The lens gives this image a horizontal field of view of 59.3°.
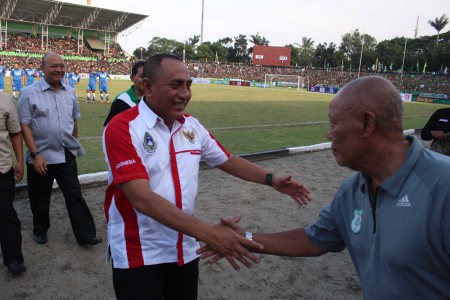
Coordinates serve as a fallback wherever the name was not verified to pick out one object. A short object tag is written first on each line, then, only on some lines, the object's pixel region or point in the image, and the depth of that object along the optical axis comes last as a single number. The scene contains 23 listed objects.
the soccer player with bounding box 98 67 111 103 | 21.38
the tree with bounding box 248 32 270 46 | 114.99
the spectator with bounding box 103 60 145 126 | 4.21
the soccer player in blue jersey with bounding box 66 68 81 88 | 23.86
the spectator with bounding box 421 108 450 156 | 5.97
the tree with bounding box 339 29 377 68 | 94.55
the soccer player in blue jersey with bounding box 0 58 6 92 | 21.17
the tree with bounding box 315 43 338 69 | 87.06
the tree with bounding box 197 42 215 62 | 91.25
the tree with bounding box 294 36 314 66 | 99.44
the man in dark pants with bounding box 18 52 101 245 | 4.37
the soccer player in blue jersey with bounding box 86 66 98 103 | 21.09
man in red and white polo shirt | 2.09
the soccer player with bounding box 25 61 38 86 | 22.62
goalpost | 63.93
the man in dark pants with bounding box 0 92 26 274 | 3.82
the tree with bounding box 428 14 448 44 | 83.38
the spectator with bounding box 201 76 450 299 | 1.45
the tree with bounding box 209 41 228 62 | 99.19
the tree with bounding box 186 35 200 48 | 117.75
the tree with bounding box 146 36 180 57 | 108.62
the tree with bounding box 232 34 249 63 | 110.93
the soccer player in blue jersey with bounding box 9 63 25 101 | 21.52
